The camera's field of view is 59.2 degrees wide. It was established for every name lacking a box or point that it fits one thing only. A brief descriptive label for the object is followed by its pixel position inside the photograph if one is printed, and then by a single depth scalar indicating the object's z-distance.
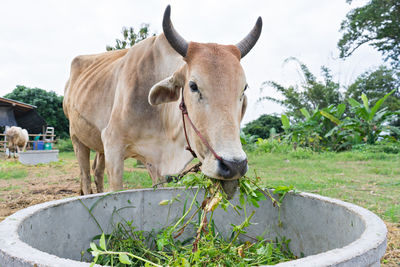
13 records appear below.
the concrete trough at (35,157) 10.37
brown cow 1.84
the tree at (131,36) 9.66
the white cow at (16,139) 13.48
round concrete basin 1.01
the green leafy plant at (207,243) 1.42
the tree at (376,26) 13.98
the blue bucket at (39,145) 14.61
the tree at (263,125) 18.38
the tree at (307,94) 14.58
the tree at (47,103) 23.92
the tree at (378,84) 15.08
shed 17.19
